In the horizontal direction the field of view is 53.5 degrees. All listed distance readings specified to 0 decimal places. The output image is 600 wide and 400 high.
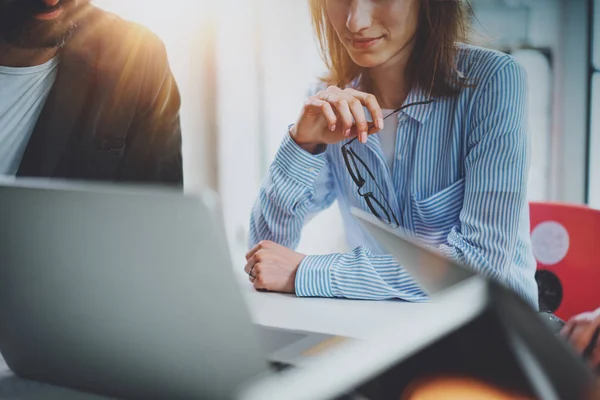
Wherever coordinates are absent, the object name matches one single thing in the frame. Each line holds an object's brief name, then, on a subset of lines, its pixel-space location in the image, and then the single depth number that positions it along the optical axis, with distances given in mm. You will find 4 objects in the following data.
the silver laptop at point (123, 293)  435
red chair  1201
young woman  1174
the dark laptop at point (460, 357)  315
